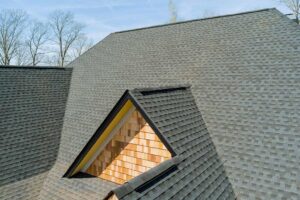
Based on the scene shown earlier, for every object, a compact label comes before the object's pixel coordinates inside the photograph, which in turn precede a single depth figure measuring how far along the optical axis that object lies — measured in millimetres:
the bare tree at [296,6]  30772
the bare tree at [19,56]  43594
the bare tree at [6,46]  40656
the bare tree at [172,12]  33969
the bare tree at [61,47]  47906
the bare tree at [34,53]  46484
